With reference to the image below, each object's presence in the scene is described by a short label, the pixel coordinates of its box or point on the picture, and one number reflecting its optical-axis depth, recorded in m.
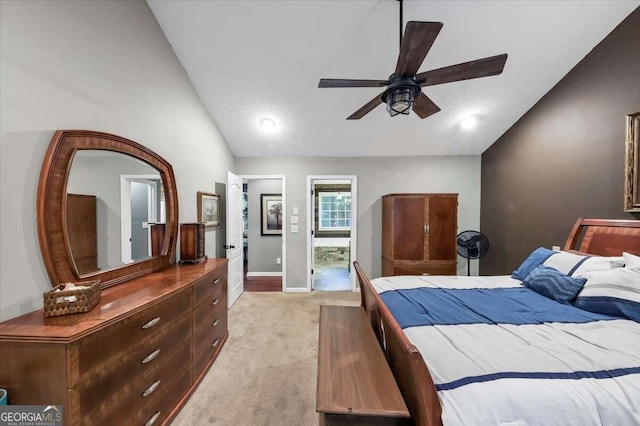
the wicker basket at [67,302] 1.24
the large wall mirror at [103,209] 1.44
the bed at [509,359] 0.94
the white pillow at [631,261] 1.77
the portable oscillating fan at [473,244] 3.86
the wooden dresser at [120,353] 1.08
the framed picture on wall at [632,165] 2.18
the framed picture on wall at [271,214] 5.65
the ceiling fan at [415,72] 1.38
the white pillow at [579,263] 1.92
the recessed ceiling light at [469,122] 3.52
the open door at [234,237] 3.70
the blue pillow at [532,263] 2.37
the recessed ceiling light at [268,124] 3.56
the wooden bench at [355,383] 1.07
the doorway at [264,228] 5.62
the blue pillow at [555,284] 1.84
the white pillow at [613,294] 1.57
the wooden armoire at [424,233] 3.72
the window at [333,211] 7.72
